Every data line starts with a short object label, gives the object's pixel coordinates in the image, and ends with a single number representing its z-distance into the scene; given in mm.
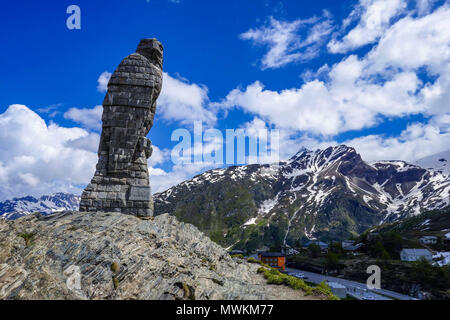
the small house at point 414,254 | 77181
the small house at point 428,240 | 94250
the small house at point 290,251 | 129375
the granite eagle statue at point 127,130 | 17484
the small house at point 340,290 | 52906
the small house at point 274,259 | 98825
